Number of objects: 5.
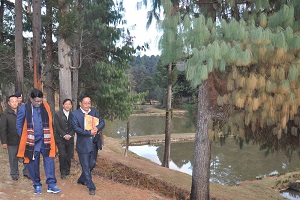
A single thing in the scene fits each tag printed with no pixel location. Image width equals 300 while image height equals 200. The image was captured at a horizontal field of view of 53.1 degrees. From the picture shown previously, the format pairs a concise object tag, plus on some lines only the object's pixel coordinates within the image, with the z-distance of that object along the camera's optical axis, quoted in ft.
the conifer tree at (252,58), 13.89
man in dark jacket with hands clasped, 16.60
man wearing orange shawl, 13.80
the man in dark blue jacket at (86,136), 14.62
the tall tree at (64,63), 22.29
